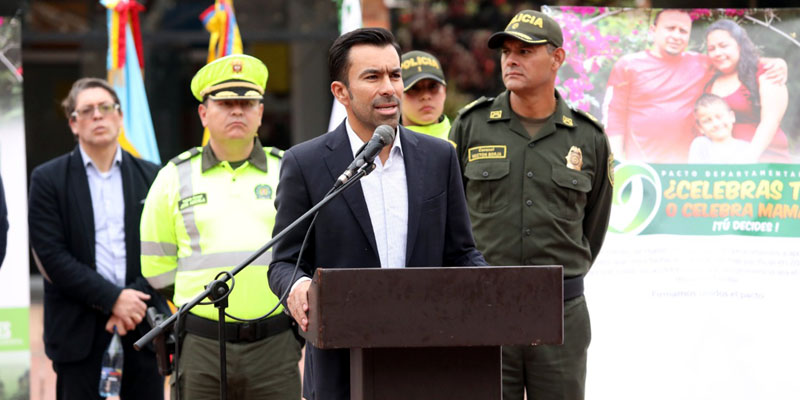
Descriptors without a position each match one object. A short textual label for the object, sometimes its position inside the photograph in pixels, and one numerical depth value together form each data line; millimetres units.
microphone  6832
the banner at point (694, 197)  11984
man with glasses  11258
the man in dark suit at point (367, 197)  7457
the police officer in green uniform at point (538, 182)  9859
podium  6270
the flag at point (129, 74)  16344
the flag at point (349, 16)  16250
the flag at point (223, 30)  16672
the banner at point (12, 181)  12164
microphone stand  6855
